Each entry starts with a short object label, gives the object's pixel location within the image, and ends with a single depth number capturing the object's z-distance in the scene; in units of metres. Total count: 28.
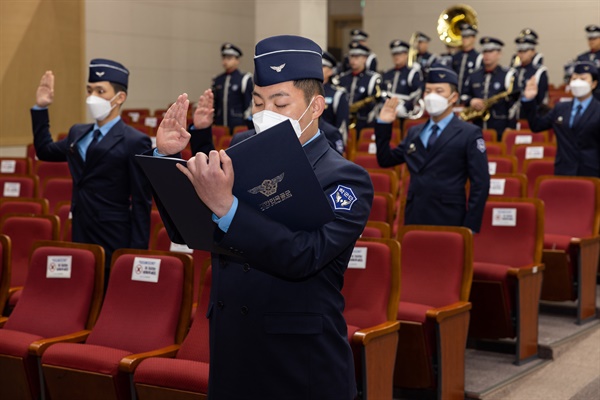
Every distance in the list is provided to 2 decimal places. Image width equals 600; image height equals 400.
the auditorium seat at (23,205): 6.07
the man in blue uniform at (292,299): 2.28
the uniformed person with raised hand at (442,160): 5.25
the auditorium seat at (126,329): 3.88
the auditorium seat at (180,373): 3.65
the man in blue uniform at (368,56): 12.78
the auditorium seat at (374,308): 3.92
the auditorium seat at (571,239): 5.82
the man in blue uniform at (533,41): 11.95
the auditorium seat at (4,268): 4.77
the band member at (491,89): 11.20
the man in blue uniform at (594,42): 13.06
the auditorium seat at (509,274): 5.11
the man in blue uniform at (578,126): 7.22
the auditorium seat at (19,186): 7.02
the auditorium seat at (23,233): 5.41
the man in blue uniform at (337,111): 8.16
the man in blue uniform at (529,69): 11.13
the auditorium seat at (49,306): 4.16
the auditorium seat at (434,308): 4.36
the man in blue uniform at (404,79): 12.72
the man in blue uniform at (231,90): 11.95
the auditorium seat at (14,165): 8.12
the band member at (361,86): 11.82
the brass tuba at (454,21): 13.75
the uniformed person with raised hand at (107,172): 4.80
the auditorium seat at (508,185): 6.22
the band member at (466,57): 13.13
